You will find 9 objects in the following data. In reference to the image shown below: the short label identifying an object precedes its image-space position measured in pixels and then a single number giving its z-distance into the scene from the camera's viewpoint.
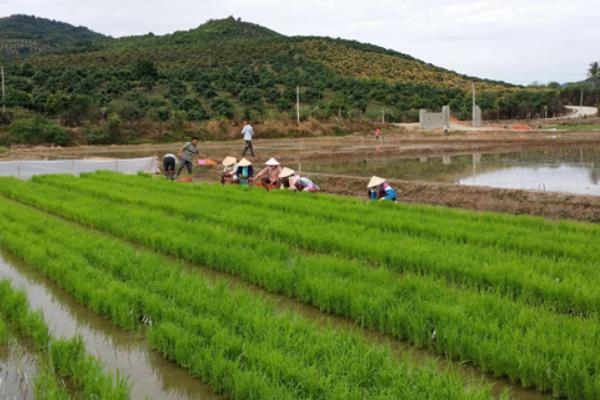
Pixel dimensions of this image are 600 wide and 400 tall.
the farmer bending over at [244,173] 12.77
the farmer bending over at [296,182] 11.38
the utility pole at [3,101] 34.02
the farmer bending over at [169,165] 14.63
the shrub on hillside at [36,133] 29.34
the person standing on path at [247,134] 19.20
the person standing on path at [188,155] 14.67
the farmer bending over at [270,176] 11.97
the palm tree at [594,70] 77.62
